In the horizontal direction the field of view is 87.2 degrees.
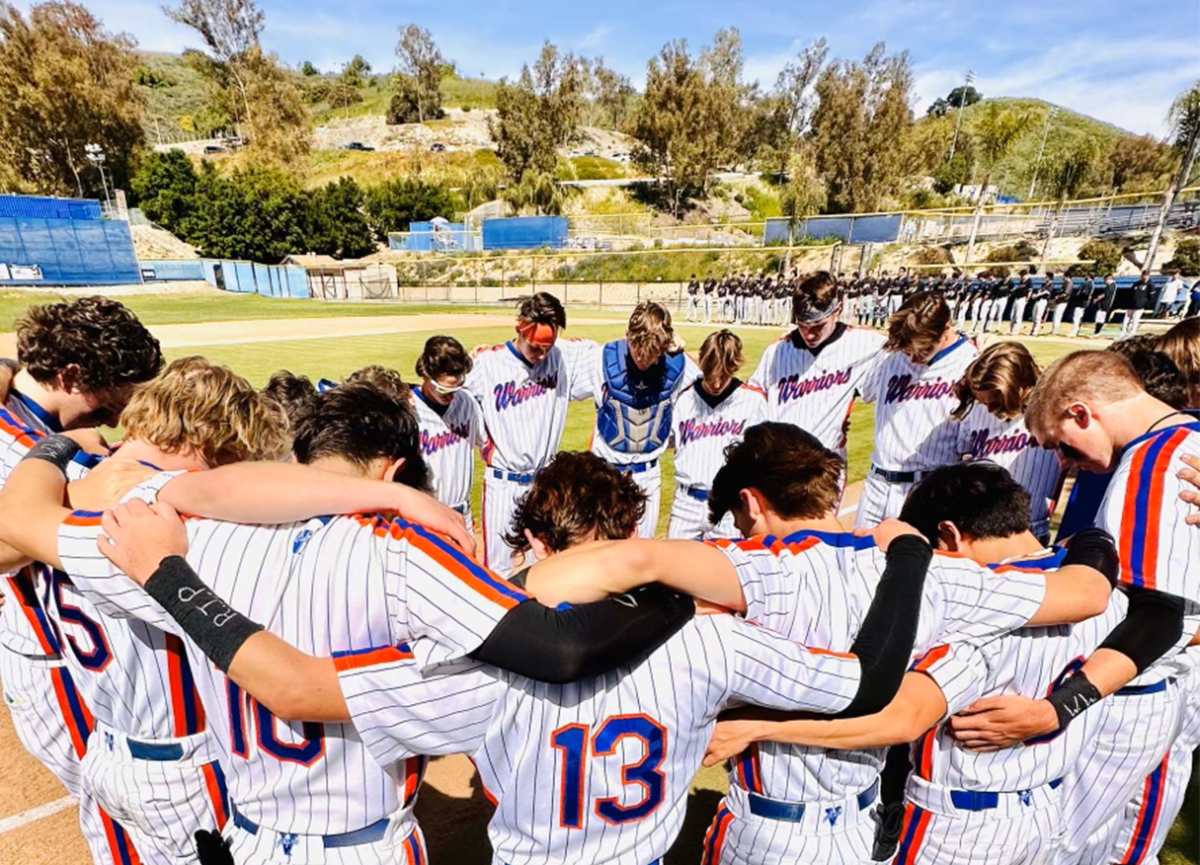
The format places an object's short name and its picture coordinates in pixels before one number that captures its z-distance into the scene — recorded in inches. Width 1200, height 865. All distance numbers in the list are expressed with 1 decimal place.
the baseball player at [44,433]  92.1
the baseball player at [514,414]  201.5
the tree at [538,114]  2755.9
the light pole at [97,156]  1801.2
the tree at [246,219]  1935.3
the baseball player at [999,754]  82.6
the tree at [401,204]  2297.0
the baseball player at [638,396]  199.2
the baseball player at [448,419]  179.3
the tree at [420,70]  3882.9
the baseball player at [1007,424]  144.3
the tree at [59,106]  2071.9
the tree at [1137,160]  2519.7
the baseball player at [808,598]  73.3
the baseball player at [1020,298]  879.7
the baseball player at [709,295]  1103.5
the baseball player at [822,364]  191.6
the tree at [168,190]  1951.3
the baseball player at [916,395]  177.0
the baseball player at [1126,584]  81.6
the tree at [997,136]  2593.5
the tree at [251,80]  2630.4
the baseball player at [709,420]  187.0
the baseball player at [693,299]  1182.3
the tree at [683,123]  2527.1
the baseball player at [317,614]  61.3
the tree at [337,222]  2065.7
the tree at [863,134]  2246.6
